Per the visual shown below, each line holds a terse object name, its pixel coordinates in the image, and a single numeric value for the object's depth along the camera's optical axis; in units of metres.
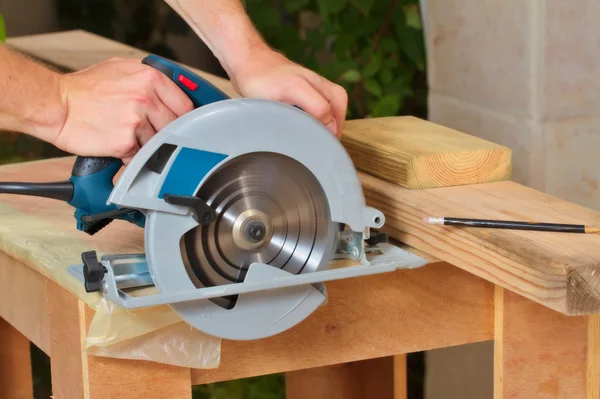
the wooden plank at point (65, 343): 1.74
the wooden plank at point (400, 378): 2.40
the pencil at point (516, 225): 1.74
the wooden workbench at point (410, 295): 1.74
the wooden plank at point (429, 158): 1.89
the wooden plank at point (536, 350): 1.87
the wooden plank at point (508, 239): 1.65
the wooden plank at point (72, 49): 2.71
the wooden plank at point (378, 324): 1.80
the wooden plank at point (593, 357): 1.90
